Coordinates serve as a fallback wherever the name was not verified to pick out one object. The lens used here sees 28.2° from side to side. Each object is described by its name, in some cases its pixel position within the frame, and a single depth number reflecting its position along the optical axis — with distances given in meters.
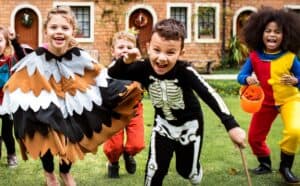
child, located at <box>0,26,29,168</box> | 6.54
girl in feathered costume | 5.05
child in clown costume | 5.91
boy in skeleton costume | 4.43
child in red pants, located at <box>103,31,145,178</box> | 6.06
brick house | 23.61
